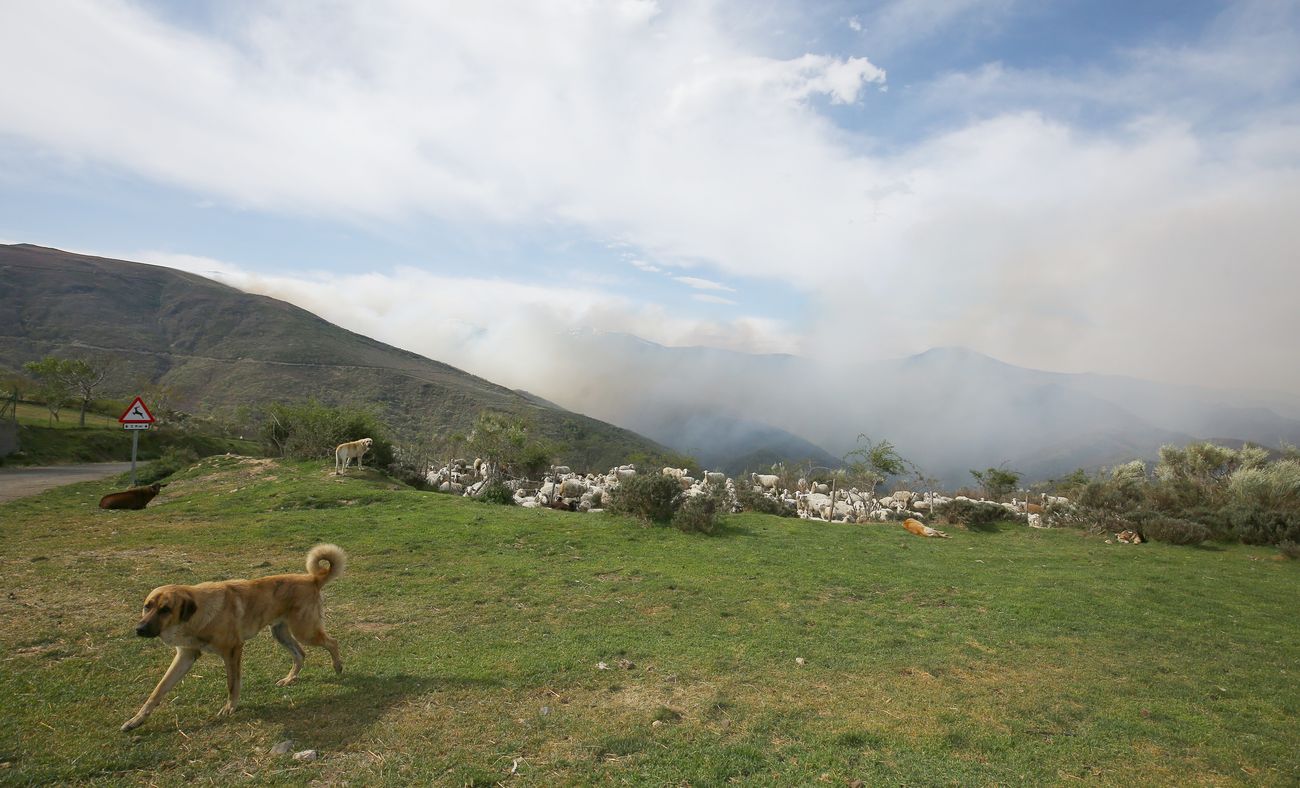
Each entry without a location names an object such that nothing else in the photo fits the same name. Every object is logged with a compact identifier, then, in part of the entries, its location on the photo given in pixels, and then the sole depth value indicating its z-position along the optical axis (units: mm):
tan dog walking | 4645
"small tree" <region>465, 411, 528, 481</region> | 26509
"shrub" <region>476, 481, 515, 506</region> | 20969
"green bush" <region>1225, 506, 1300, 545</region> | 15875
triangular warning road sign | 15344
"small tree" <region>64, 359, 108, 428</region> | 43750
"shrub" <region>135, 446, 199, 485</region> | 21808
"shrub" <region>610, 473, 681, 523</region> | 16469
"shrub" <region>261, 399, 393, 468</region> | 24406
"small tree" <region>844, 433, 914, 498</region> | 24531
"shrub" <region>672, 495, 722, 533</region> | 15625
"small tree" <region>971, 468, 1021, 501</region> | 25422
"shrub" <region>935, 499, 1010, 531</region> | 18891
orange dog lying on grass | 17125
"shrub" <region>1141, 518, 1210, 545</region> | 16484
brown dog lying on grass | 14409
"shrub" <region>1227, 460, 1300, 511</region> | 17531
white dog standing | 20000
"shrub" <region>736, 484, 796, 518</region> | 20891
